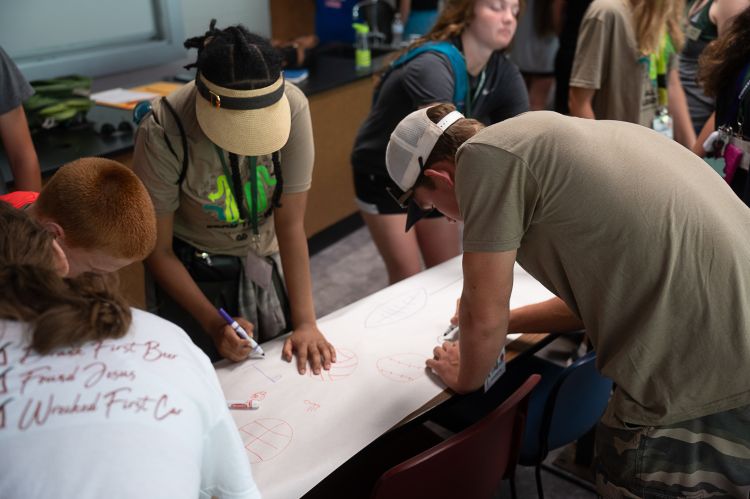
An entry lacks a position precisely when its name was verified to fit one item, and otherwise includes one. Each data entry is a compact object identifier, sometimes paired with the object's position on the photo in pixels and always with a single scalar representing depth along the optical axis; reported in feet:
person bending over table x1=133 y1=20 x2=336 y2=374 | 4.51
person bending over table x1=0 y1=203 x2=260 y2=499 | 2.34
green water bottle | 11.99
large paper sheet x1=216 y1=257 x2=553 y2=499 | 4.17
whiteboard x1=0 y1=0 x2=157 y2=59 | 10.05
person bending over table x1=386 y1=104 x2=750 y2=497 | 3.63
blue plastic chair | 5.10
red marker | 4.61
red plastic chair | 3.85
